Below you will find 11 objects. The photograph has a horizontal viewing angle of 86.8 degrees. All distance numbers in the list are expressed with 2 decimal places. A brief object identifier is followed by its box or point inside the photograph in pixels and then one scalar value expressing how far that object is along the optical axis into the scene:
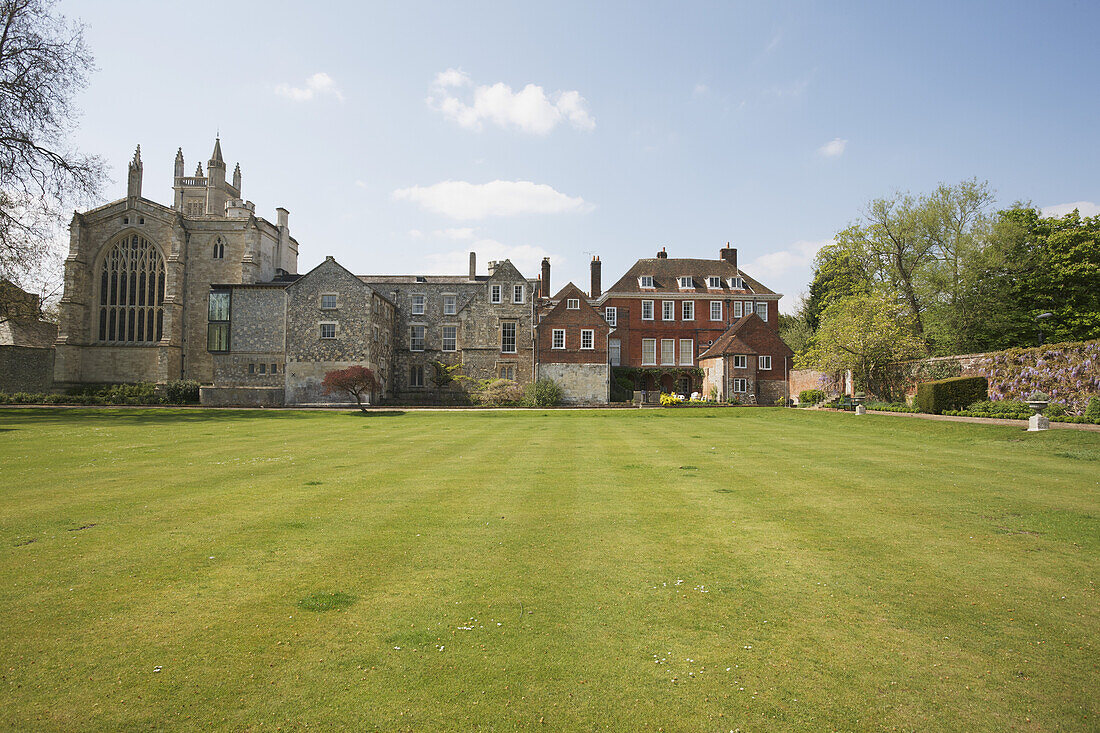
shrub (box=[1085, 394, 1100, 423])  18.58
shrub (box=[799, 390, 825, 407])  39.88
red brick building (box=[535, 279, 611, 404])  45.84
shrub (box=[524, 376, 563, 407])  42.28
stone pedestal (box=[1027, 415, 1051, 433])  17.88
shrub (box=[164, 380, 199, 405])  42.34
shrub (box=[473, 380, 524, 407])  42.78
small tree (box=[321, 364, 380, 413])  37.56
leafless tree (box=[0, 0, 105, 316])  28.09
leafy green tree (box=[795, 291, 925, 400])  34.12
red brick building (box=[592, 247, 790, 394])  53.25
